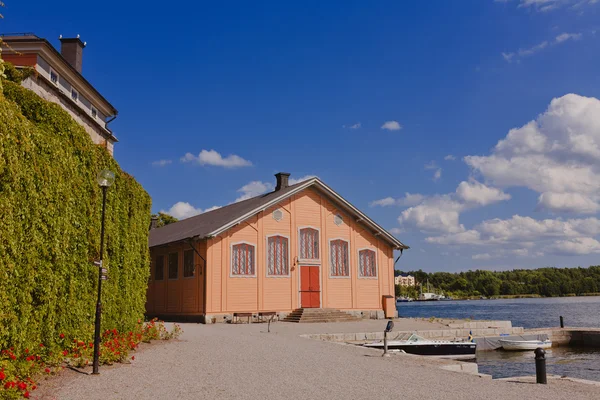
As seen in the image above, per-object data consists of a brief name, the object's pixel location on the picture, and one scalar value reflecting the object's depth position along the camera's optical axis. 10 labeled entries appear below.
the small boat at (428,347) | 18.48
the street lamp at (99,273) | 10.02
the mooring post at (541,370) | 10.63
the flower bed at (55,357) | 7.55
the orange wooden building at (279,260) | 25.86
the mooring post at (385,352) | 13.62
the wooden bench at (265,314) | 26.16
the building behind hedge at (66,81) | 26.77
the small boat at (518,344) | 24.84
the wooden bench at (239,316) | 25.38
